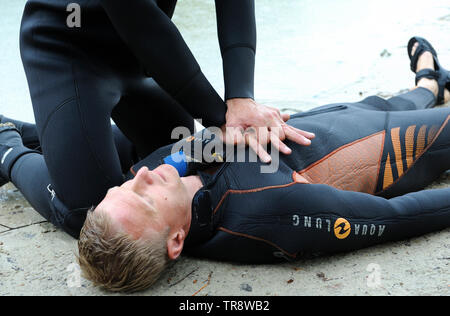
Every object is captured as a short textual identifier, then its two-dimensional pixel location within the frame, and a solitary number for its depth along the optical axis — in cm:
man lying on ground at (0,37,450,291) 130
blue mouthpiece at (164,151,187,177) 159
